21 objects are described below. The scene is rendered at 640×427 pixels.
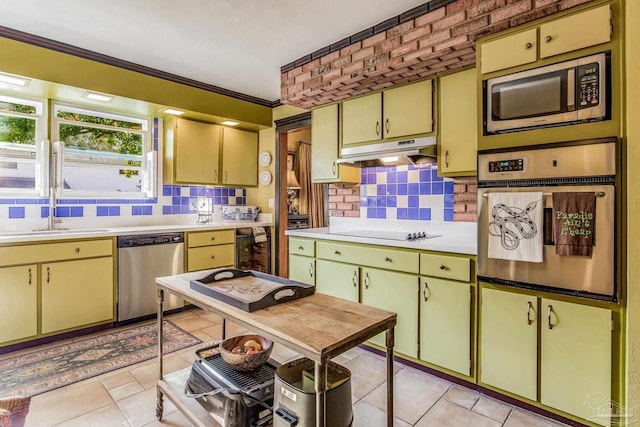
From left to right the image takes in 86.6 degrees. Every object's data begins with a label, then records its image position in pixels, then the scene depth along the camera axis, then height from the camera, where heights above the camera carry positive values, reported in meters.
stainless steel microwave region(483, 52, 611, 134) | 1.70 +0.63
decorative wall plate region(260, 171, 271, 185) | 4.67 +0.46
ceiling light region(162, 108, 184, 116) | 3.70 +1.11
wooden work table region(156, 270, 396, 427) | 1.05 -0.40
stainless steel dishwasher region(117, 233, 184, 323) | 3.27 -0.59
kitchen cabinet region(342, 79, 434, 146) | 2.69 +0.83
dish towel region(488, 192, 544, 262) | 1.85 -0.09
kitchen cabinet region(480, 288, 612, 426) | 1.72 -0.76
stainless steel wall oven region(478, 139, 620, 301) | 1.66 +0.02
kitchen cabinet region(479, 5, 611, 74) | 1.69 +0.93
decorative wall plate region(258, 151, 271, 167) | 4.68 +0.72
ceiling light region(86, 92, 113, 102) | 3.17 +1.09
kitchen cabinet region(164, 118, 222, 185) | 4.00 +0.71
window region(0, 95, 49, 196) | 3.18 +0.60
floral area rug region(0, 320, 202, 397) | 2.26 -1.13
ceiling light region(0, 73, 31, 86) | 2.71 +1.07
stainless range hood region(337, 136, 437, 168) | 2.63 +0.48
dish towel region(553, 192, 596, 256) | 1.69 -0.06
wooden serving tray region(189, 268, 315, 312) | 1.38 -0.37
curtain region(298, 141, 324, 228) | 6.43 +0.32
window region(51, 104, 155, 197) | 3.51 +0.62
